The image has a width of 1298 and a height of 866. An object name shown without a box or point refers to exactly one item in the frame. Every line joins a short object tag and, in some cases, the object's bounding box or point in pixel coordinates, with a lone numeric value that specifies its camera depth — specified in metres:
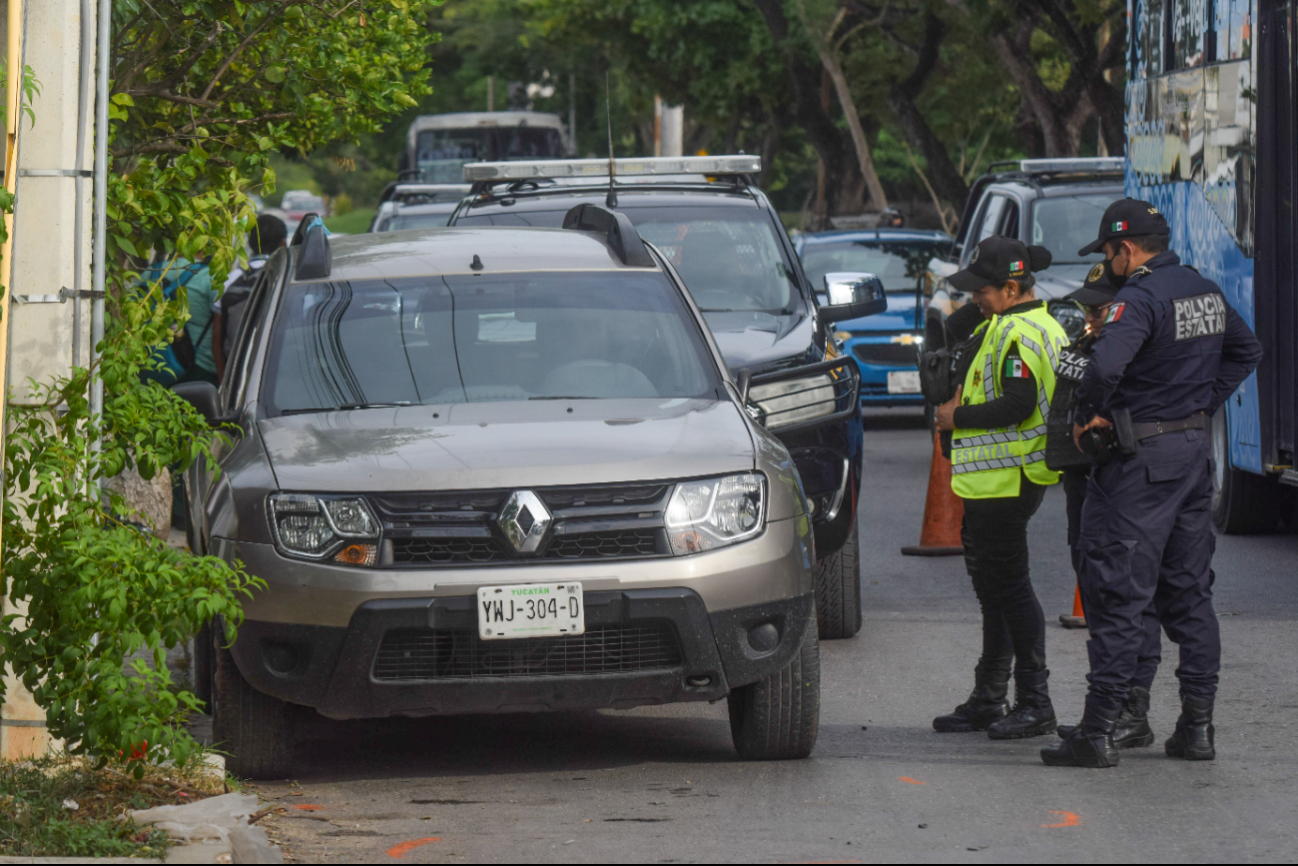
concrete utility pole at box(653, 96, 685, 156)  69.50
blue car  34.53
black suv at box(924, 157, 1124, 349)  28.00
